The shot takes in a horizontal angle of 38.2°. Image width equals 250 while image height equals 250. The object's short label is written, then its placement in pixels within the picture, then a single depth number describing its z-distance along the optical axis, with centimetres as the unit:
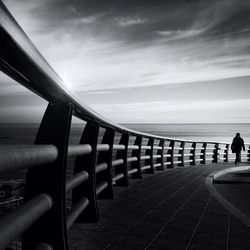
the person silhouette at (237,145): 2014
